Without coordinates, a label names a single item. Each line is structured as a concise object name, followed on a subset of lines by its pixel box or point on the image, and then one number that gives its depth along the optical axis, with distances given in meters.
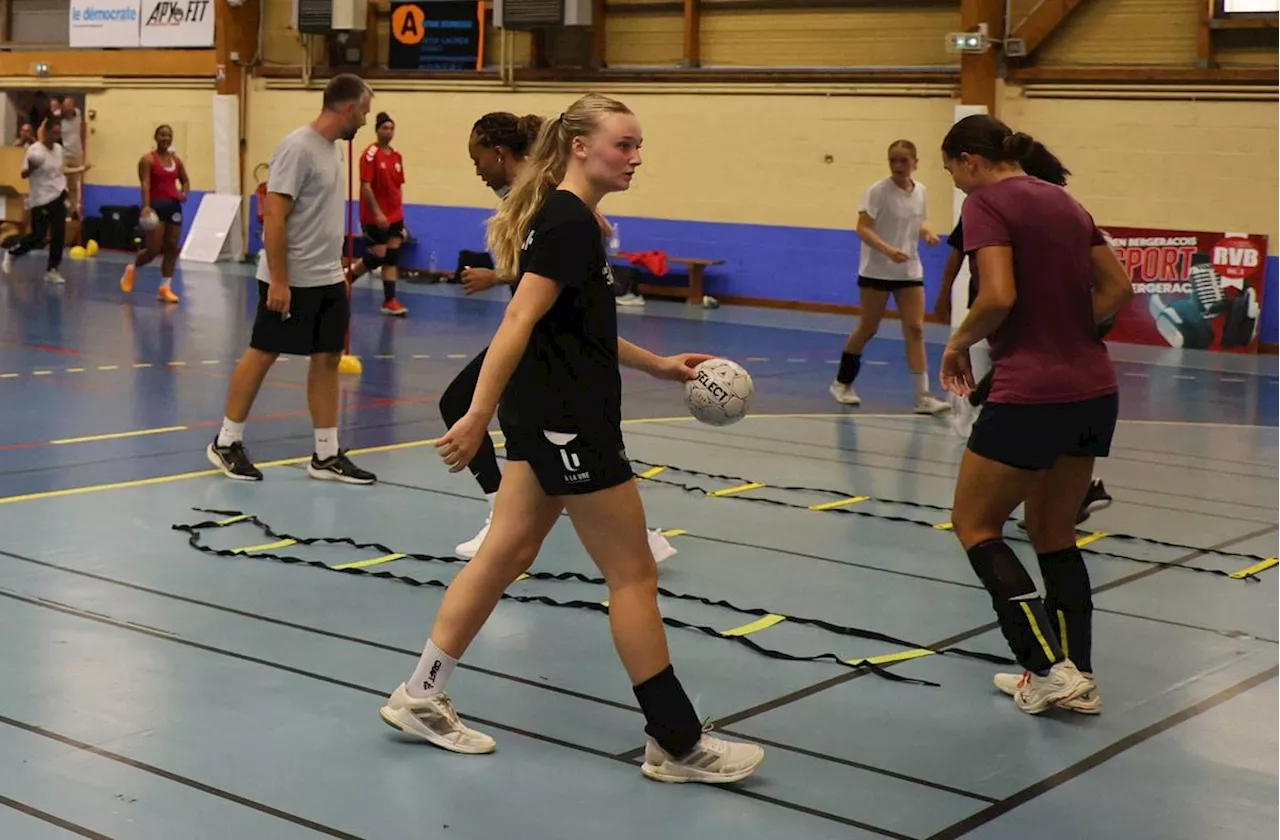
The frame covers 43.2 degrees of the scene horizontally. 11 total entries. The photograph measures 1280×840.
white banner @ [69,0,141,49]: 26.33
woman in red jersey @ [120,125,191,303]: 18.19
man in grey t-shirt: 8.32
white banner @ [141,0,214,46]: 25.38
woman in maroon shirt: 4.99
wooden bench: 20.11
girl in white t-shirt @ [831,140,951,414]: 11.84
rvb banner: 16.67
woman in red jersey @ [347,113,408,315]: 17.20
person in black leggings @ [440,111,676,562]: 5.99
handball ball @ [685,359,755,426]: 5.27
